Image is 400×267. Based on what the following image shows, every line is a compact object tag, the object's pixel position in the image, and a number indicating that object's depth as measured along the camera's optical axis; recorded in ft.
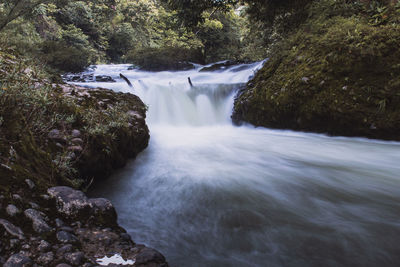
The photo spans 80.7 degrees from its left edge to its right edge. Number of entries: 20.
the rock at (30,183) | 5.65
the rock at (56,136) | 9.54
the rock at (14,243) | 4.07
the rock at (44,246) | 4.23
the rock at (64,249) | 4.33
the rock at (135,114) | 16.26
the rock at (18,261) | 3.74
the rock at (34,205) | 5.17
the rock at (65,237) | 4.67
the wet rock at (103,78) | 35.96
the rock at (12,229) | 4.27
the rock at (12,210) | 4.67
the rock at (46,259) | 3.97
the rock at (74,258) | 4.17
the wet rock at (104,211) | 5.81
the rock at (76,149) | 9.72
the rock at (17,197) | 5.06
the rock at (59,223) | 5.07
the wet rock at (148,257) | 4.75
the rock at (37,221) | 4.69
